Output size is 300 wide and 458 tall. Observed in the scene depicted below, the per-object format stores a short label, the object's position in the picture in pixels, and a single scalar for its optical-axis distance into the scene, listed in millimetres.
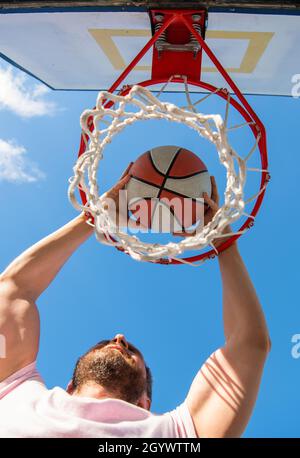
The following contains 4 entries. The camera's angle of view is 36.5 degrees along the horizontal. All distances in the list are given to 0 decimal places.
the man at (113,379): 1782
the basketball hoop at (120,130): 2375
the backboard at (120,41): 3287
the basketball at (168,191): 2607
